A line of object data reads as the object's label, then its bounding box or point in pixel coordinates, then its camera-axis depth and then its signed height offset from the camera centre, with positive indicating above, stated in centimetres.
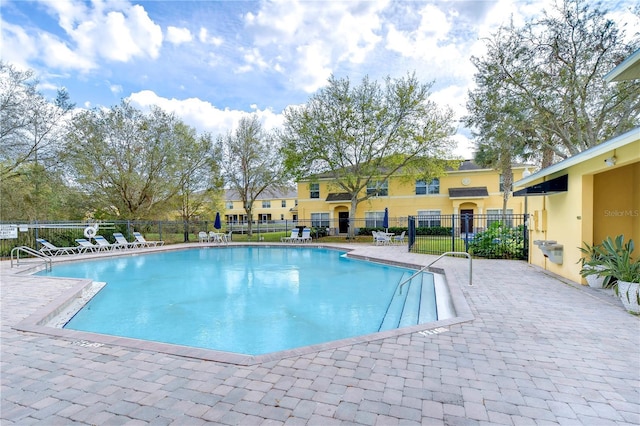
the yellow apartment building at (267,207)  4253 +165
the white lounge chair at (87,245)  1541 -142
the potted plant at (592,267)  594 -95
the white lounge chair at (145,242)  1822 -149
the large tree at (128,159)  1800 +376
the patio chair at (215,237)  2159 -135
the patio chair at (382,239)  1831 -120
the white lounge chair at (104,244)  1627 -139
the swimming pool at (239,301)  532 -202
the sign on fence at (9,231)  1246 -56
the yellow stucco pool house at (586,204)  650 +36
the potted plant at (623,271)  475 -86
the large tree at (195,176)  2144 +318
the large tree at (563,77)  1195 +612
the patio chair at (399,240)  1894 -136
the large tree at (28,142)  1391 +365
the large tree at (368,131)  1928 +574
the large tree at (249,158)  2350 +474
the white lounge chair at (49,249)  1402 -146
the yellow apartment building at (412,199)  2334 +161
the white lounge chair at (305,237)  2156 -131
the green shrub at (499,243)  1103 -89
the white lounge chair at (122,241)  1715 -131
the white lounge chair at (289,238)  2163 -139
